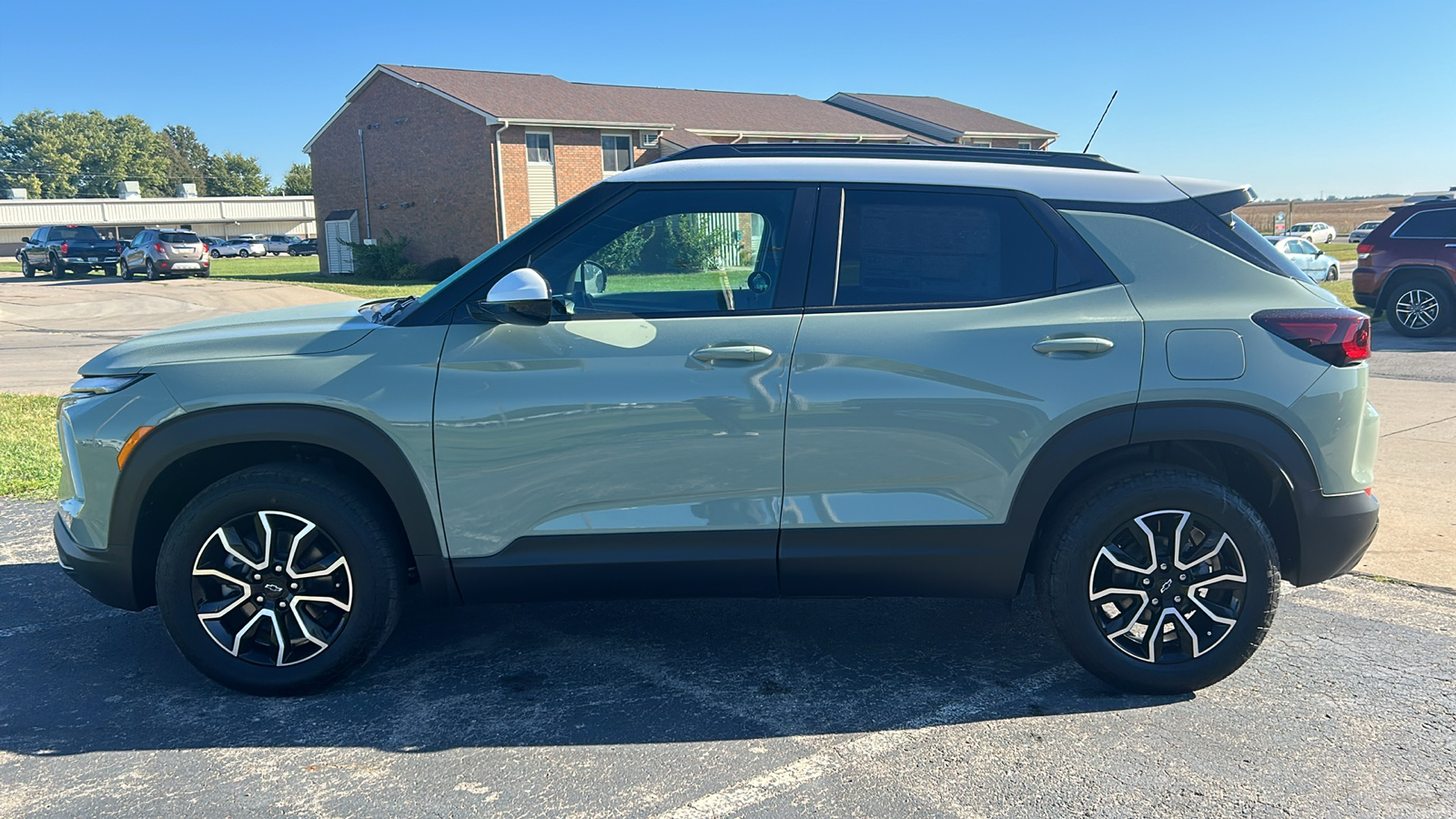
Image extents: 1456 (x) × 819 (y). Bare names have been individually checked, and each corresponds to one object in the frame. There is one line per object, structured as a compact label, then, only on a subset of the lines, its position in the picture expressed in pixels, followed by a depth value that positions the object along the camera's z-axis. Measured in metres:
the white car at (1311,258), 23.94
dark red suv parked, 13.77
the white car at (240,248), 62.78
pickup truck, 36.97
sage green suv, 3.51
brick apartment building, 33.81
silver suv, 34.25
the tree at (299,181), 100.62
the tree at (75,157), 105.25
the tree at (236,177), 119.31
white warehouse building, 68.44
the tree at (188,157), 122.00
